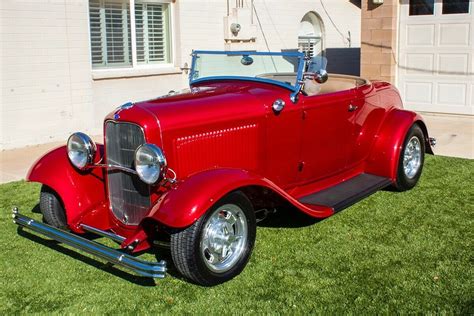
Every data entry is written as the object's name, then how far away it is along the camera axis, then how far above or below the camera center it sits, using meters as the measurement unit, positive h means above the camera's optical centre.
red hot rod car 3.92 -0.81
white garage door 10.27 +0.05
